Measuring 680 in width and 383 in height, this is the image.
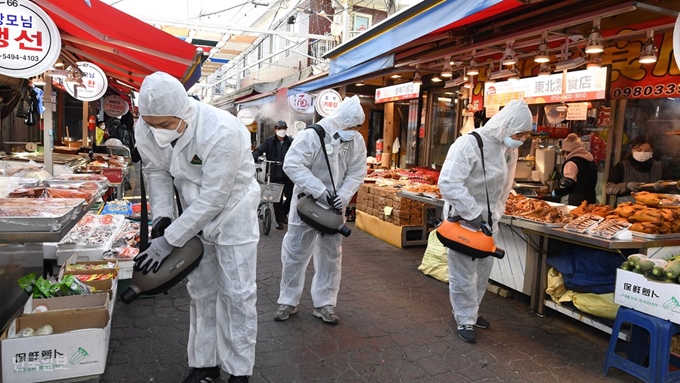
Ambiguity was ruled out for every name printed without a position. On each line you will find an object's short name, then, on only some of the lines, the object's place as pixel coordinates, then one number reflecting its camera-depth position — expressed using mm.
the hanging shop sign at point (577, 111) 6445
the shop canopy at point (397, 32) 4528
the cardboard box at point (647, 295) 3307
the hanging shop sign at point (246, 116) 18750
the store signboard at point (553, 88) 5527
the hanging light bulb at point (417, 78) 8083
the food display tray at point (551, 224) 4512
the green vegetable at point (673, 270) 3389
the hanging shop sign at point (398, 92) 8578
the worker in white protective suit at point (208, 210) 2689
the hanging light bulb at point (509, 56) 5809
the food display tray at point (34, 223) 2344
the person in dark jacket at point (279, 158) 9219
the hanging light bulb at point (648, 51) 4926
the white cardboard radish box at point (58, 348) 2828
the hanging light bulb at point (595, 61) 5414
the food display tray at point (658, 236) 4031
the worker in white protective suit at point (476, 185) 4020
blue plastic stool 3326
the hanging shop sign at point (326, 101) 11438
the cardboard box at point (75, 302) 3182
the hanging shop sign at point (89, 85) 7884
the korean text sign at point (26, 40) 3785
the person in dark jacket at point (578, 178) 6363
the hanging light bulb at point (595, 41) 4719
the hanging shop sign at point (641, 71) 5535
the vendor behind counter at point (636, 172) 5941
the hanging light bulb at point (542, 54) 5434
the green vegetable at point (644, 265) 3539
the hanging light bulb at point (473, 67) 6833
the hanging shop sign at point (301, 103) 13305
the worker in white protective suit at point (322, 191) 4289
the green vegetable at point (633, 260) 3688
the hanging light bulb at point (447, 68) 6992
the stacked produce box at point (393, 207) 7695
